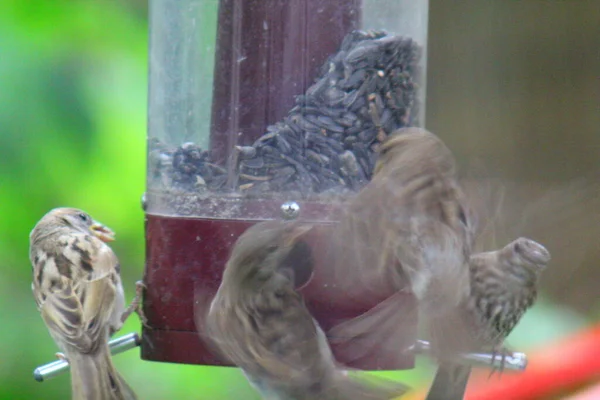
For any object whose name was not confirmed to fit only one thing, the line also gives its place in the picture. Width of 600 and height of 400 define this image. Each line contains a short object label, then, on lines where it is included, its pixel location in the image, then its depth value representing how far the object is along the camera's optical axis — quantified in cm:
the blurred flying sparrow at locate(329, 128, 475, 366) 757
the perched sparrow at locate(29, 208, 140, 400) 885
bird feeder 784
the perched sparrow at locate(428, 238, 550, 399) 831
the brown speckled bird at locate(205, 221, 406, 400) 754
